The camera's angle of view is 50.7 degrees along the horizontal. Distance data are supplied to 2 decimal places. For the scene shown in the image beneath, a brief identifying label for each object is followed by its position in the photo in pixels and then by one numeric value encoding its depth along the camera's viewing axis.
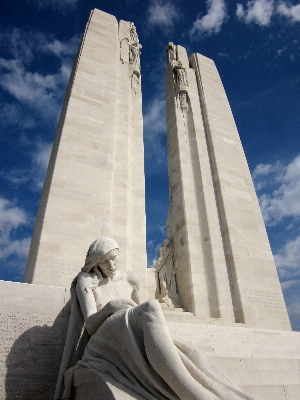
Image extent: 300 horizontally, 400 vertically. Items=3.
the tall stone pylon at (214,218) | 7.06
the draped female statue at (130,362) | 1.87
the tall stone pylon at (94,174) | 5.11
